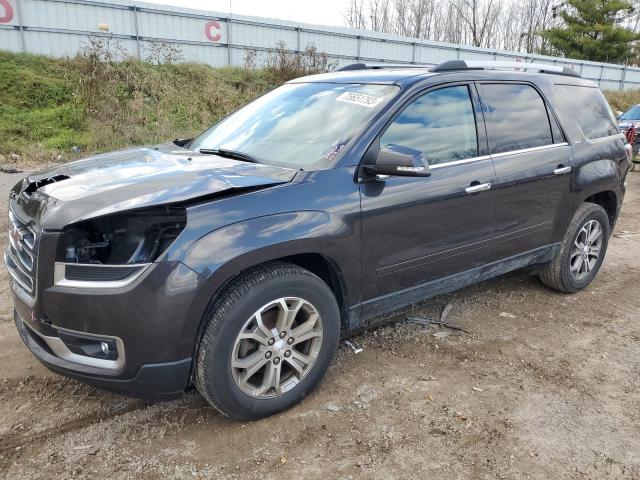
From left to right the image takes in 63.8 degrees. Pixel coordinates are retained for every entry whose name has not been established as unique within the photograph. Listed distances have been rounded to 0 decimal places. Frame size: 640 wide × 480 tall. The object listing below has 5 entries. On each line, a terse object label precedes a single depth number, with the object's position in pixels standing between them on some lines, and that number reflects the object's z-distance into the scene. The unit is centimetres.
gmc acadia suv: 235
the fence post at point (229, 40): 1797
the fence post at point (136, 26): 1617
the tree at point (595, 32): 3691
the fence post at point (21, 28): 1463
